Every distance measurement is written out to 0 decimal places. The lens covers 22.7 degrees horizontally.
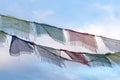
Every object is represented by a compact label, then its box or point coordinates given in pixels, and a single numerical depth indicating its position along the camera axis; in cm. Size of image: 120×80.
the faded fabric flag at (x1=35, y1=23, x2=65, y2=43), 920
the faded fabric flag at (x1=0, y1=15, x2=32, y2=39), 890
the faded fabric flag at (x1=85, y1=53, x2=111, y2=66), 910
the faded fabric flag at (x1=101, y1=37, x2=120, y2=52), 948
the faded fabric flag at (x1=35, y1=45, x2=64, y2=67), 882
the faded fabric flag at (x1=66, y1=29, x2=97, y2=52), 923
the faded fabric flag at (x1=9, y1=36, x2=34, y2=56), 901
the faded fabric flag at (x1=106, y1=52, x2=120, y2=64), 913
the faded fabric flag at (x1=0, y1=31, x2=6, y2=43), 870
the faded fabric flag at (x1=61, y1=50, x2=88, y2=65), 888
